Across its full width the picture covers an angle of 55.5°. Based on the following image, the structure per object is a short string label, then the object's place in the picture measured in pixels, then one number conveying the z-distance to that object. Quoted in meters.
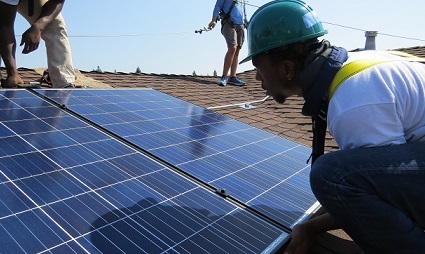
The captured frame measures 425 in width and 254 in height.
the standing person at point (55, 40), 4.77
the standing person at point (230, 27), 8.15
